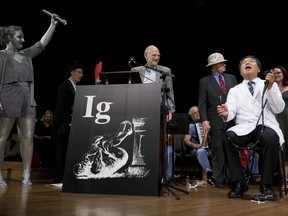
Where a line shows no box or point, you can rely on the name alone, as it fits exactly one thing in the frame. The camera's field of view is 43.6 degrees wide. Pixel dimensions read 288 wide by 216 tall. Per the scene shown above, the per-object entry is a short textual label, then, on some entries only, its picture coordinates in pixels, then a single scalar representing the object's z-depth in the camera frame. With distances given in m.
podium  2.73
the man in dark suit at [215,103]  4.21
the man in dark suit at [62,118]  4.24
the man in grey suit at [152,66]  3.84
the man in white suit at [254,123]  2.84
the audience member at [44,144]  5.93
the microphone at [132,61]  2.88
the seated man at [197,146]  5.09
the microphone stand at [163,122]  2.88
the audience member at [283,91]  4.03
